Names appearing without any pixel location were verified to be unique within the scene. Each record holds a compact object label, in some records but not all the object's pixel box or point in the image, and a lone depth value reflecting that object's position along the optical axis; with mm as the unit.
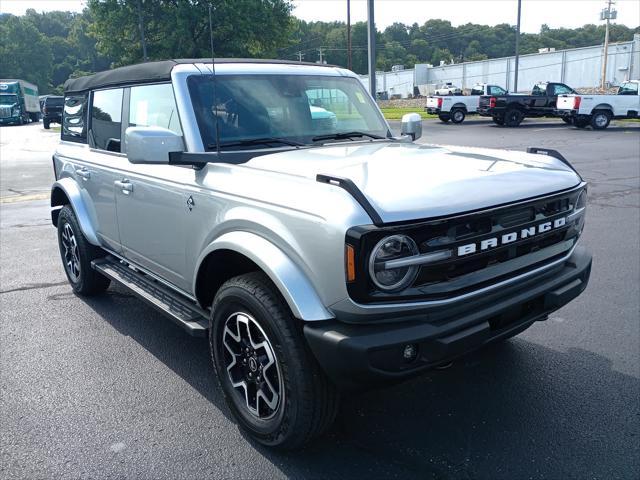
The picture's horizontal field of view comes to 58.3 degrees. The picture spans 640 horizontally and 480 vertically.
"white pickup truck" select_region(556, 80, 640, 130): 24938
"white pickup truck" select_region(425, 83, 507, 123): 29766
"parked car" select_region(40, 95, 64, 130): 40594
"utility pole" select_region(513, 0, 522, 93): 36281
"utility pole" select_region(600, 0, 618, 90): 53122
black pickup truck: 27328
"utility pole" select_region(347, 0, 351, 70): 17277
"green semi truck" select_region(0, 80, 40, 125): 49000
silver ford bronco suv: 2510
